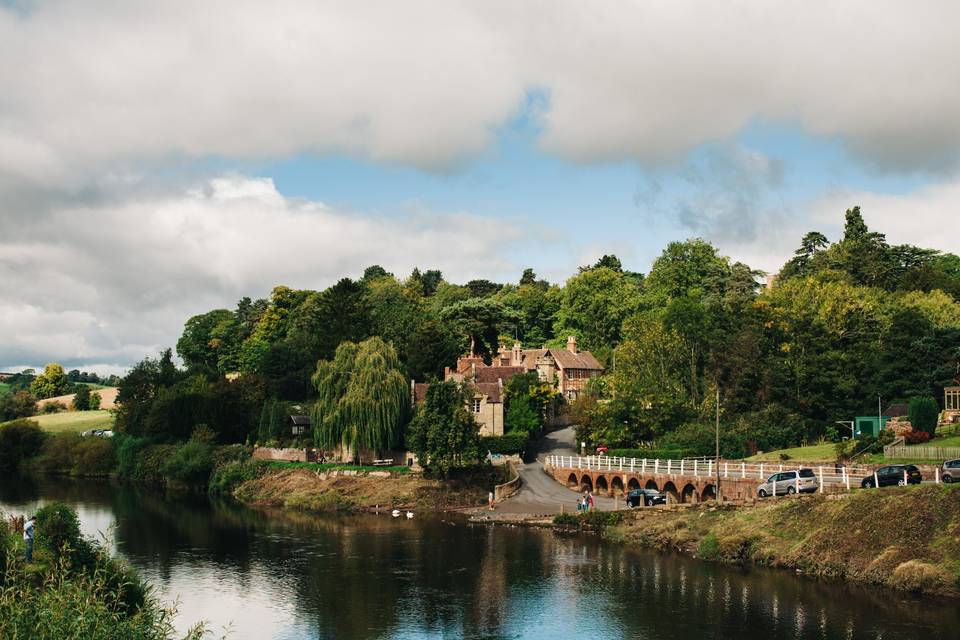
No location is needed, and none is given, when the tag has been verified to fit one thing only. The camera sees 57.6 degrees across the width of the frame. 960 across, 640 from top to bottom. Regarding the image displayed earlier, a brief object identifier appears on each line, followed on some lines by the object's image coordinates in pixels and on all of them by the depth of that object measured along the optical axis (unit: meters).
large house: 90.31
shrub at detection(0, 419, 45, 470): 111.06
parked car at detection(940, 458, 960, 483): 48.66
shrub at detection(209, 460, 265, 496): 87.19
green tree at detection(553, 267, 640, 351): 127.25
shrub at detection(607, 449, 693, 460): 72.88
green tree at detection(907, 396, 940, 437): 65.06
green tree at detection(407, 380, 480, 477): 74.06
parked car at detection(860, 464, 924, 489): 49.09
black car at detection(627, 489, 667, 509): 63.38
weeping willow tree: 81.38
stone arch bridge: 59.19
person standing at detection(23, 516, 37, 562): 32.03
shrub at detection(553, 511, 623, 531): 59.22
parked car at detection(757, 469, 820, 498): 52.48
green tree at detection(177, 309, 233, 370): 168.12
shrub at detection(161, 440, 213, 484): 91.50
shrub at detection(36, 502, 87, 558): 34.75
